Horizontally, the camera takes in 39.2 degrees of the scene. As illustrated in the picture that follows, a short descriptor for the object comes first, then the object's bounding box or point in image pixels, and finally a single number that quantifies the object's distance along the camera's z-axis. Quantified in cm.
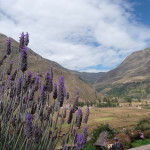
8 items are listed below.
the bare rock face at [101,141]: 1161
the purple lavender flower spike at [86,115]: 488
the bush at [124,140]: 1298
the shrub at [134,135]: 1561
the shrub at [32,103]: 355
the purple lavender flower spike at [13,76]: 466
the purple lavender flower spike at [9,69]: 461
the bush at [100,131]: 1296
